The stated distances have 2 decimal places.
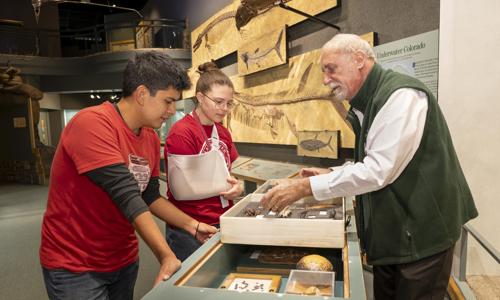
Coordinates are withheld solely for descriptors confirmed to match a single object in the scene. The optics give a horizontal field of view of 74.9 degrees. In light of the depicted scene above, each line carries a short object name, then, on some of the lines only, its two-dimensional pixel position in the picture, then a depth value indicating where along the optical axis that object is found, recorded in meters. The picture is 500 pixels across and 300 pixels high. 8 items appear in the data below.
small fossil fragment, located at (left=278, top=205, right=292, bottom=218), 1.41
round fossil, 1.26
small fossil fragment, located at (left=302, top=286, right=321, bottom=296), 1.03
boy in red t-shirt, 1.13
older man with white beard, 1.29
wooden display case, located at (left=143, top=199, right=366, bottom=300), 0.96
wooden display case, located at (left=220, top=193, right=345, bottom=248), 1.24
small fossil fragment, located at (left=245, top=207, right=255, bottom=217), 1.41
